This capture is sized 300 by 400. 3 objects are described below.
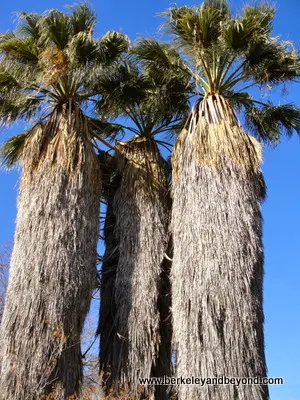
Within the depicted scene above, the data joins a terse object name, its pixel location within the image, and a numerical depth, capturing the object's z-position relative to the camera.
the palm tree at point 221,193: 8.88
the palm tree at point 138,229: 10.65
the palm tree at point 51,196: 9.12
